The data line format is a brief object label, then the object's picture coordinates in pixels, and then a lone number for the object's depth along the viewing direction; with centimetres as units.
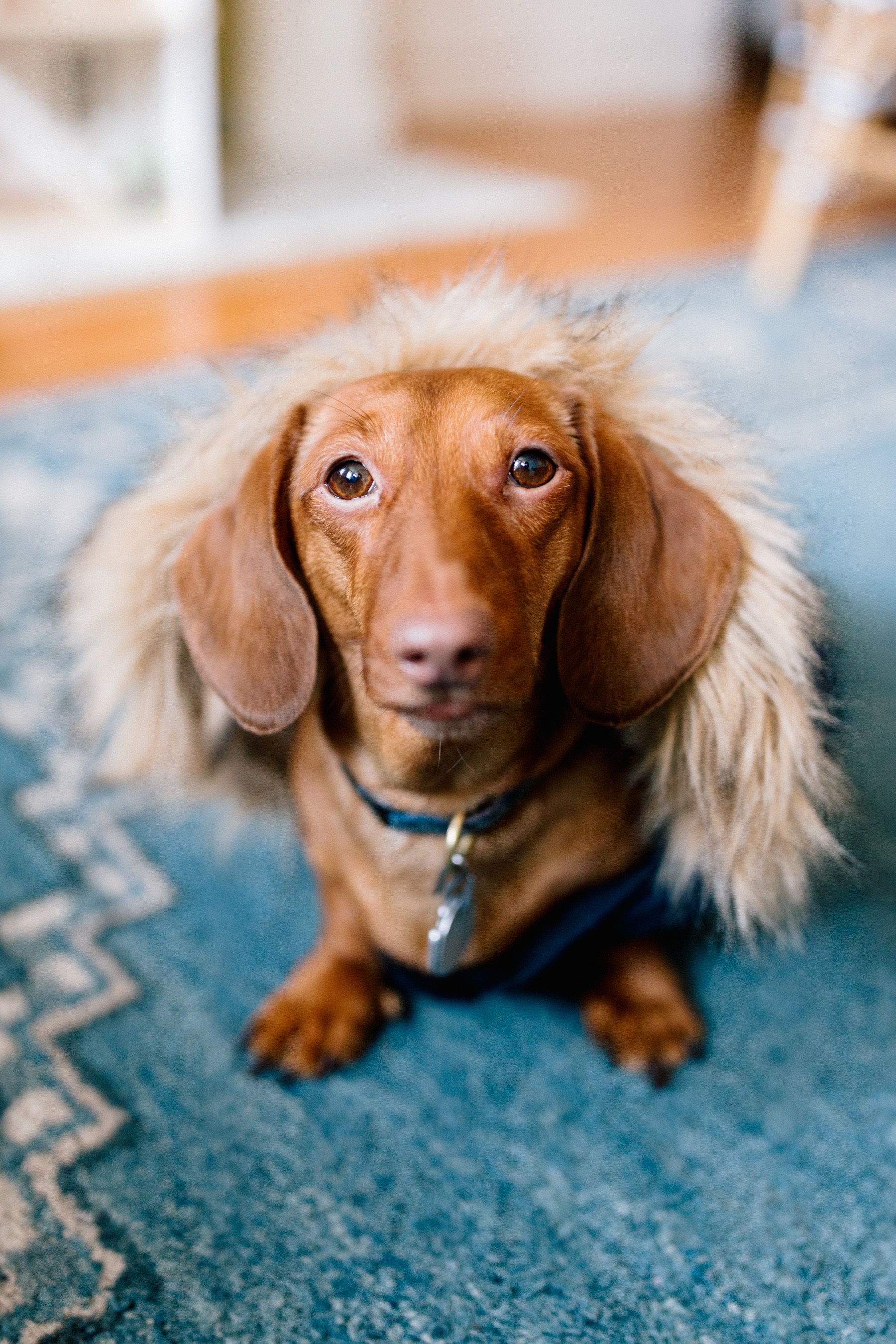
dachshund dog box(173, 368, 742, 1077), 82
